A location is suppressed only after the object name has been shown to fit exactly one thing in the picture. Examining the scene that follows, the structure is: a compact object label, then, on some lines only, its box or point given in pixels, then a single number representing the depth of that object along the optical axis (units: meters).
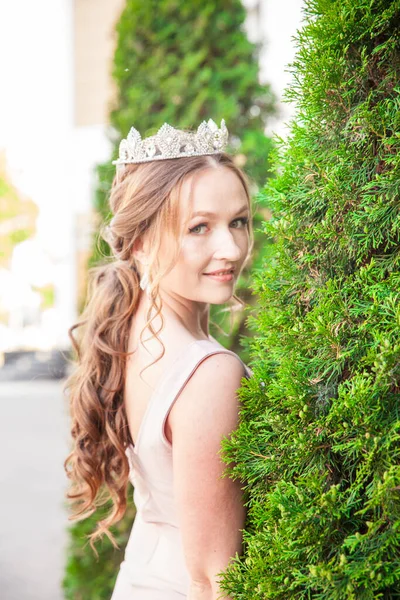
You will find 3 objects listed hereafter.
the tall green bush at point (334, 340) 1.23
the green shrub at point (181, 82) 3.82
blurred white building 15.91
